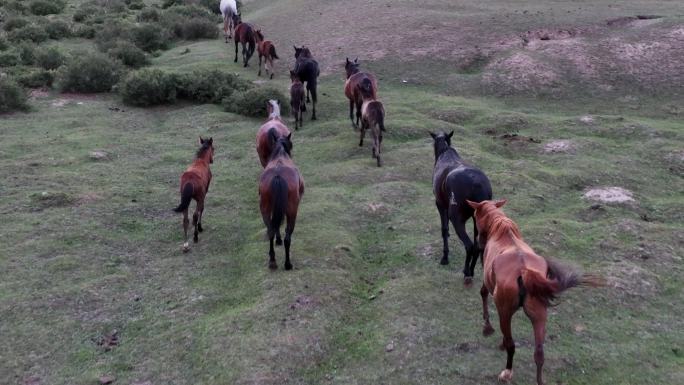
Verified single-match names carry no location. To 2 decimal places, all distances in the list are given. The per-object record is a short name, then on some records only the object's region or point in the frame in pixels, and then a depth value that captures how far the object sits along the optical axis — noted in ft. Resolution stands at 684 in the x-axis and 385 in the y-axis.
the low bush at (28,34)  84.31
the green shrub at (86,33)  92.22
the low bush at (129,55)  74.28
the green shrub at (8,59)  71.87
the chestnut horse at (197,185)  31.83
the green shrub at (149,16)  103.86
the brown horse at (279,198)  27.48
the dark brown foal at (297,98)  52.65
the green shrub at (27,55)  73.92
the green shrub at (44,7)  107.14
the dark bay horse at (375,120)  43.73
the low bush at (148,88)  59.62
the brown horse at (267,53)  67.72
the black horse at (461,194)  26.43
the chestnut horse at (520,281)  18.12
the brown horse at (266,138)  37.99
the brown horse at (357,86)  47.67
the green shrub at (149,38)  86.48
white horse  91.40
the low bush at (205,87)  61.67
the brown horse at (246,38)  72.95
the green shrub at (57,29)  89.56
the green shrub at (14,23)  90.10
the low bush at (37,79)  64.23
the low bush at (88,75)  63.67
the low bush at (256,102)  57.77
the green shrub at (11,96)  55.26
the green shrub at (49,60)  71.51
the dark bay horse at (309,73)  56.59
